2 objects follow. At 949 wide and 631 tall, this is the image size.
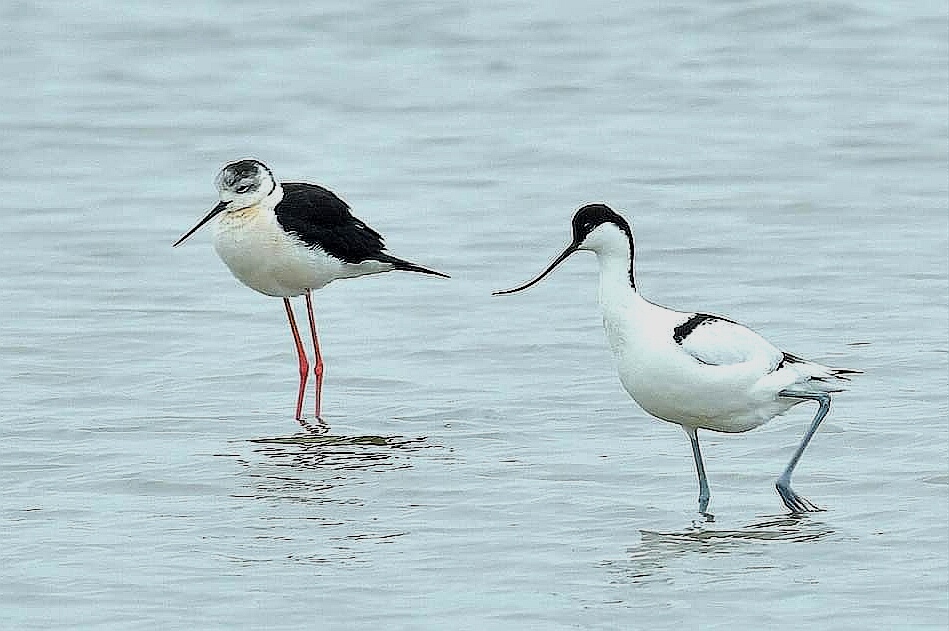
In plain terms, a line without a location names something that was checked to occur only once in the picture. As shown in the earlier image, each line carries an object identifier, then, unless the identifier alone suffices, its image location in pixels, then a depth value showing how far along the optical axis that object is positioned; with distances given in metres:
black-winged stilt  19.97
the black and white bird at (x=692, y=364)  14.80
